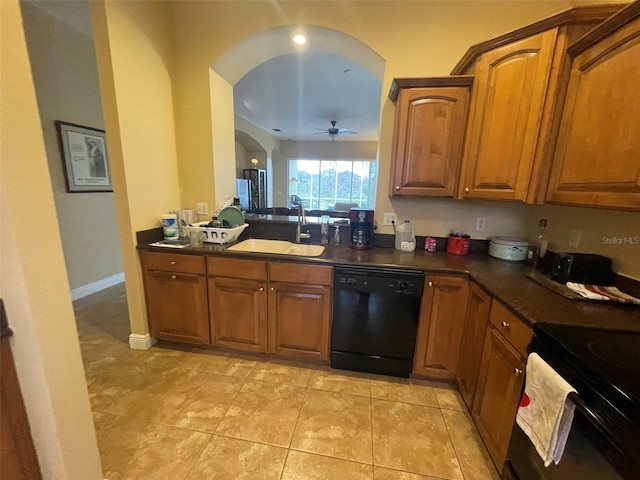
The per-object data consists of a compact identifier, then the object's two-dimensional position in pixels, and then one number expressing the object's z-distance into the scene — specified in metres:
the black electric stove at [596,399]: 0.71
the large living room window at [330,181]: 8.59
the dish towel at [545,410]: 0.87
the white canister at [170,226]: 2.27
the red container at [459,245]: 2.10
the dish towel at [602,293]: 1.27
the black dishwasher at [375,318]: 1.81
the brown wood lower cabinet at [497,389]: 1.21
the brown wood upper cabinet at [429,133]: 1.81
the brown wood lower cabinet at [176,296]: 2.09
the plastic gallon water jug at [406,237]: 2.18
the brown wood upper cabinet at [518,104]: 1.41
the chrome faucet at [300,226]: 2.41
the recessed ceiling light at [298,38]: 2.18
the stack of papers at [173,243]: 2.10
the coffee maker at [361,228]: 2.21
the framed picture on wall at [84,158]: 2.95
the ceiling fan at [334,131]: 5.80
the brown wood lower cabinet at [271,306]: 1.95
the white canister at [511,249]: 1.97
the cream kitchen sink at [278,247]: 2.31
